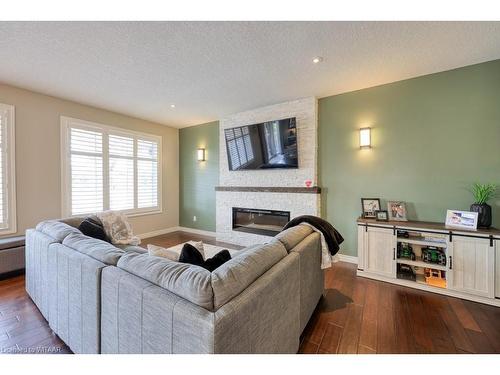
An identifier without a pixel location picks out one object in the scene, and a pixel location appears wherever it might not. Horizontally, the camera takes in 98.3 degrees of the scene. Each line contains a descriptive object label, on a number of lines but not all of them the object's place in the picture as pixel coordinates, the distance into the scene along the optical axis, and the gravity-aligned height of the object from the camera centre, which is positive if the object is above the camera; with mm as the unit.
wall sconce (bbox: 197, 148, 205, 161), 5207 +728
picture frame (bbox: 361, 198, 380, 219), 3217 -342
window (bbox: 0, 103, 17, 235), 3158 +193
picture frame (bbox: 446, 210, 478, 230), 2477 -431
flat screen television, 3836 +743
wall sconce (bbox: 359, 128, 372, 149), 3266 +696
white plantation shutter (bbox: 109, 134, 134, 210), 4414 +255
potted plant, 2465 -222
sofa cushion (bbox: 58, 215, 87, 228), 2738 -469
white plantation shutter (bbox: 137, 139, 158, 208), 4914 +262
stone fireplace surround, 3740 +37
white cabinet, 2303 -910
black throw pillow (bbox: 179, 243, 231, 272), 1385 -489
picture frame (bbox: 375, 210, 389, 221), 3043 -446
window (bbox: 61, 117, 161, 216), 3855 +317
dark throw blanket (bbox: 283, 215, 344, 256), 2211 -478
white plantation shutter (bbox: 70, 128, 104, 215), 3896 +253
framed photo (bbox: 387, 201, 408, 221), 3021 -382
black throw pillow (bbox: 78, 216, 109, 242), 2496 -517
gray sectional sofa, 942 -602
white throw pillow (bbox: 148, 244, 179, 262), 1496 -482
